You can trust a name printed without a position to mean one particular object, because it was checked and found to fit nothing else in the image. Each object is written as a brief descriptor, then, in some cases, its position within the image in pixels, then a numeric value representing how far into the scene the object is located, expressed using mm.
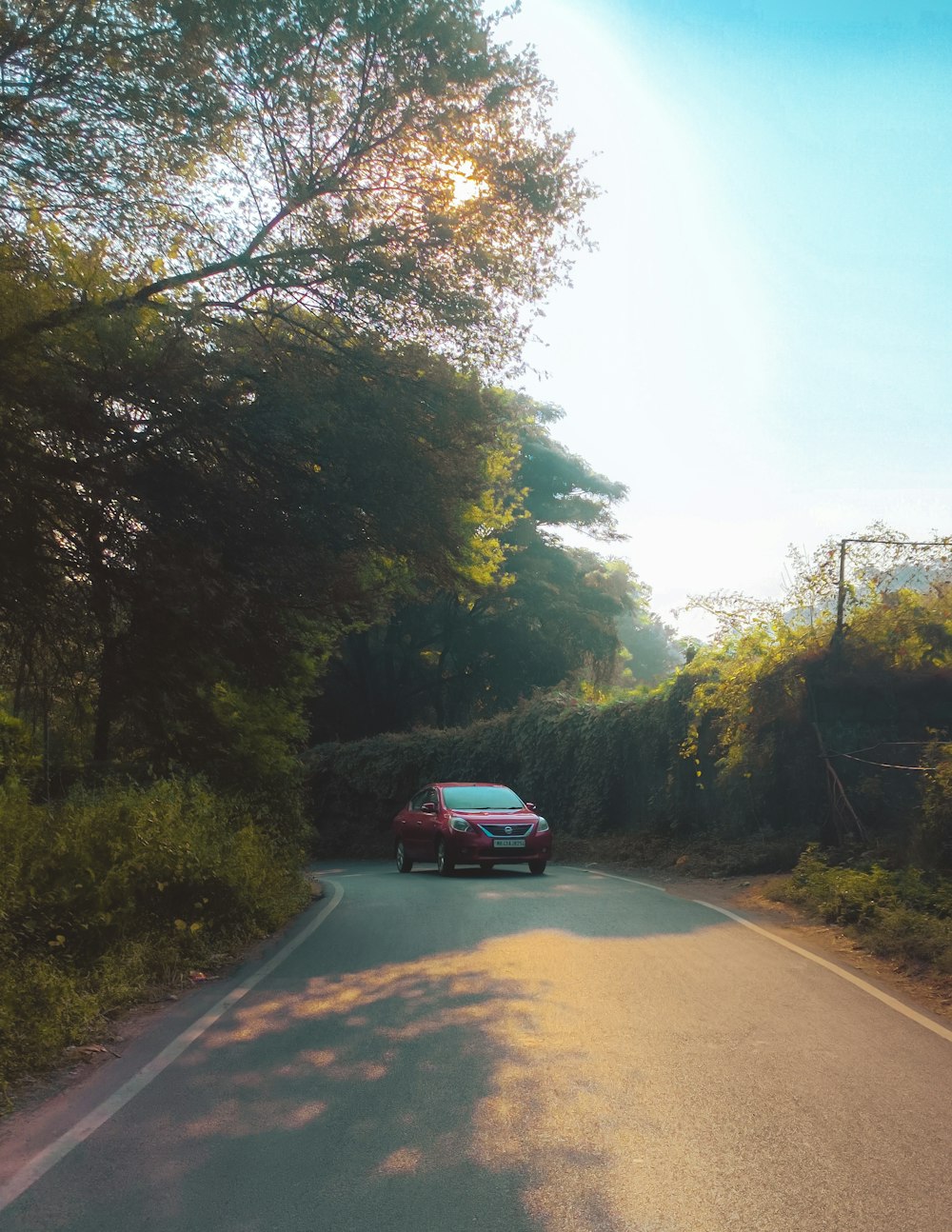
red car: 21594
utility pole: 19469
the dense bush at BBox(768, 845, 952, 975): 11094
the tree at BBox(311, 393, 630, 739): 45062
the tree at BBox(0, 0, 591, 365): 11102
